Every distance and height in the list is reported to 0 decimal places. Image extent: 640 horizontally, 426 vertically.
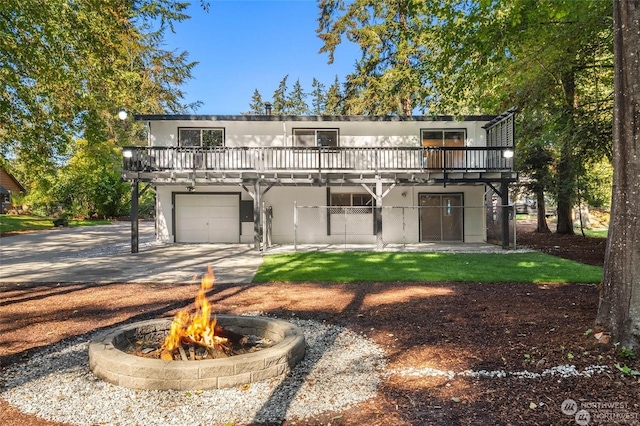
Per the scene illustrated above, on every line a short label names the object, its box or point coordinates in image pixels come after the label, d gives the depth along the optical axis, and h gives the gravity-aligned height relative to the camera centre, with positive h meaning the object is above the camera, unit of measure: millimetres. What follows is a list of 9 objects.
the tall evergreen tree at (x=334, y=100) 47338 +13734
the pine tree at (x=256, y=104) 68875 +17667
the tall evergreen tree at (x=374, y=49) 24828 +10503
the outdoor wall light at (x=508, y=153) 15656 +2090
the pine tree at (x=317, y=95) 70456 +19584
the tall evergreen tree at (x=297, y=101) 64975 +17416
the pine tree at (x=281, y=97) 64000 +17379
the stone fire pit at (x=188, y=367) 4008 -1531
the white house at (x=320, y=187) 18250 +1175
